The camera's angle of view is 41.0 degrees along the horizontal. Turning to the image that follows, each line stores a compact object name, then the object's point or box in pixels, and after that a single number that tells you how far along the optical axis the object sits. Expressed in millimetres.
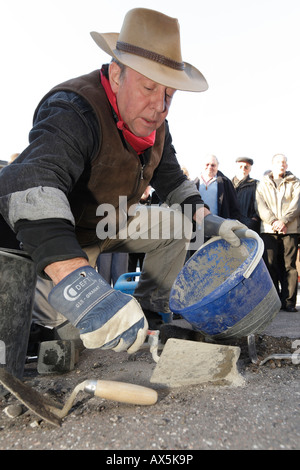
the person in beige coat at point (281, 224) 4633
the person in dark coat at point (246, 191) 4840
